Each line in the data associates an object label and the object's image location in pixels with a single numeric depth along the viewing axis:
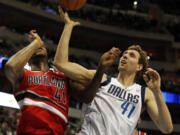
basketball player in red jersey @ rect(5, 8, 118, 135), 2.79
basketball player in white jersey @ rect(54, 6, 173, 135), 3.04
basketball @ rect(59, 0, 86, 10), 3.56
